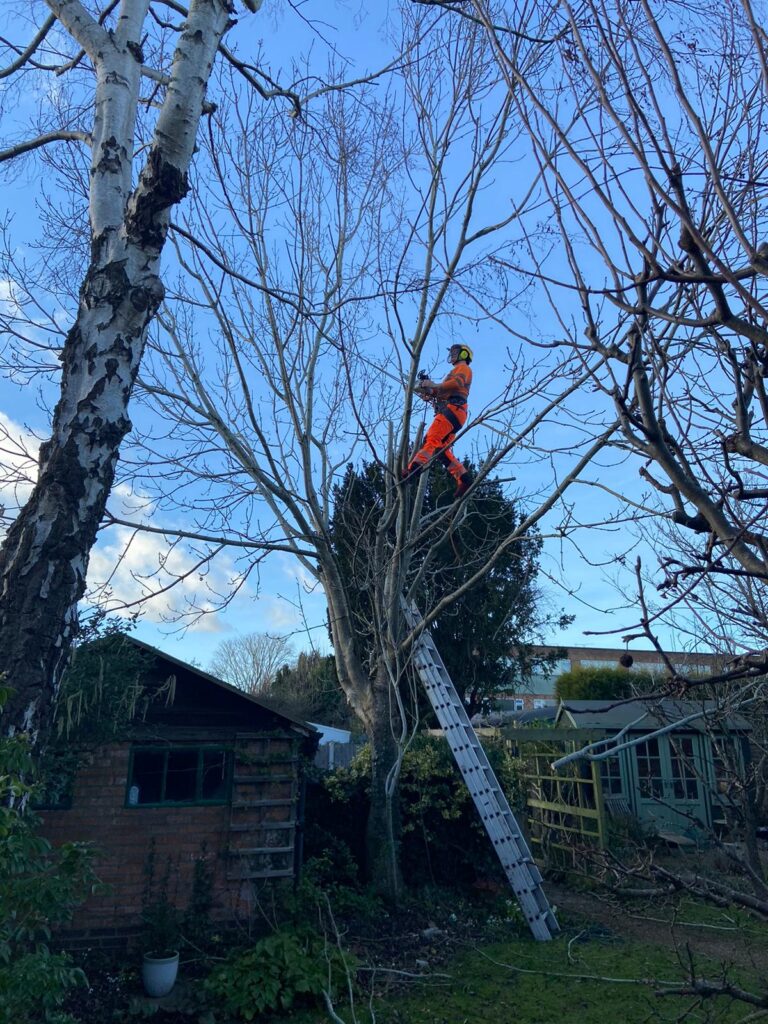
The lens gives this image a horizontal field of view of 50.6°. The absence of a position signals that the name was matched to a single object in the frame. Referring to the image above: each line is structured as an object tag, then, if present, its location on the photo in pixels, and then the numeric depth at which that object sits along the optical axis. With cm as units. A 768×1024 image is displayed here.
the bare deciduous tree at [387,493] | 894
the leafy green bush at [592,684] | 2495
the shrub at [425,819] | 1095
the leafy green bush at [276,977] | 710
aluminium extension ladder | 946
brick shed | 884
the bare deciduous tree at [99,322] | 361
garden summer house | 1304
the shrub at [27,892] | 290
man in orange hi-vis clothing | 921
